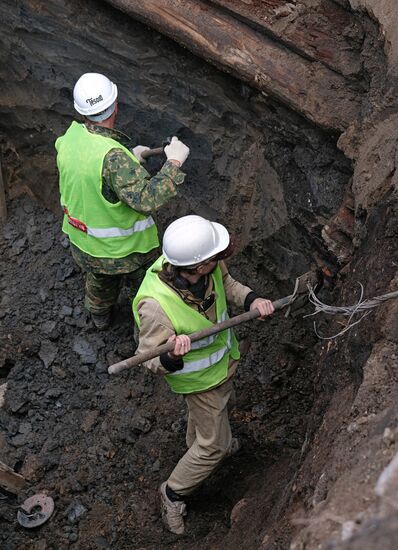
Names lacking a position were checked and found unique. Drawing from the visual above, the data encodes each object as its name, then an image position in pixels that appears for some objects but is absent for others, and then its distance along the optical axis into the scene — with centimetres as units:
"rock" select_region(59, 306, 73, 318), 603
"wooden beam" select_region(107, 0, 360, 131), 443
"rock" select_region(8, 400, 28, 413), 541
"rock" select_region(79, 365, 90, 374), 568
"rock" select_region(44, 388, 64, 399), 552
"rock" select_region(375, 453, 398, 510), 225
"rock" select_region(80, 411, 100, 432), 529
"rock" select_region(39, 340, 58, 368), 573
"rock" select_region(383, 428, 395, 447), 259
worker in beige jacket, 374
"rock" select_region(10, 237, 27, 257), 669
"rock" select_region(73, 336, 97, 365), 574
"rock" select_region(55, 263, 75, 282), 631
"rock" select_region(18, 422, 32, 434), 533
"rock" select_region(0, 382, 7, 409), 548
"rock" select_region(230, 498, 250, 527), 405
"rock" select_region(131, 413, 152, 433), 514
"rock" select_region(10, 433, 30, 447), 525
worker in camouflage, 464
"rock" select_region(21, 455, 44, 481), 504
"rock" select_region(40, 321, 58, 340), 589
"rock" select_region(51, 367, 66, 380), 565
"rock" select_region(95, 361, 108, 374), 568
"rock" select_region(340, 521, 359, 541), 224
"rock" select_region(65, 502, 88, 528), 477
